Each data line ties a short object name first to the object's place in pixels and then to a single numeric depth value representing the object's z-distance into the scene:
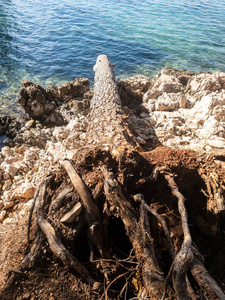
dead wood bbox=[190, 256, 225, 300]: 1.59
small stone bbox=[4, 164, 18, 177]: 3.59
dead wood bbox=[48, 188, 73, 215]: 2.10
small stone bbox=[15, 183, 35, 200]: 3.15
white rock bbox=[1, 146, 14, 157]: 4.16
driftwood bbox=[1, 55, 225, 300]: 1.67
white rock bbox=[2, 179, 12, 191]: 3.39
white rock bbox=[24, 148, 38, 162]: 3.96
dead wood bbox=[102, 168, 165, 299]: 1.68
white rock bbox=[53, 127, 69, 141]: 4.66
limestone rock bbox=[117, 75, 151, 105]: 6.30
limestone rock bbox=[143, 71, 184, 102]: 6.20
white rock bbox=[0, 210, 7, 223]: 2.98
